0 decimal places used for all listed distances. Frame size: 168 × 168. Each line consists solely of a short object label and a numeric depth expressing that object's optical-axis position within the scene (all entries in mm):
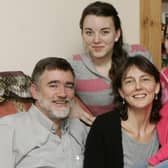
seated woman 2317
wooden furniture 3043
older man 2280
